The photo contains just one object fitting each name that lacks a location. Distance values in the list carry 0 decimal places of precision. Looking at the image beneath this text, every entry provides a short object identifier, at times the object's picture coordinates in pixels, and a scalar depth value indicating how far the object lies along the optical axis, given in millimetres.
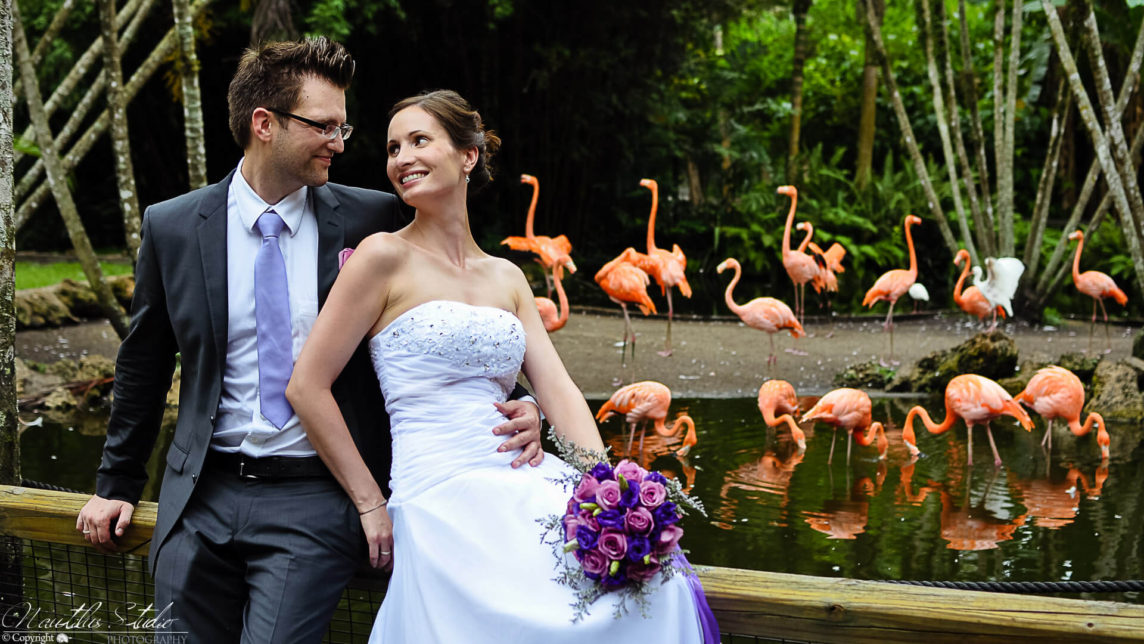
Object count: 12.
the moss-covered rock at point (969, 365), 8227
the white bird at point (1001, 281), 9539
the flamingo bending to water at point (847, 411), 6137
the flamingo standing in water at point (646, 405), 6402
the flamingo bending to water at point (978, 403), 6145
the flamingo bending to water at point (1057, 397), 6359
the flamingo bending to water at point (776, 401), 6735
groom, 2186
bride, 1945
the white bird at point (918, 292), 11398
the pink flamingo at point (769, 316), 8758
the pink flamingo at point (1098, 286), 9930
